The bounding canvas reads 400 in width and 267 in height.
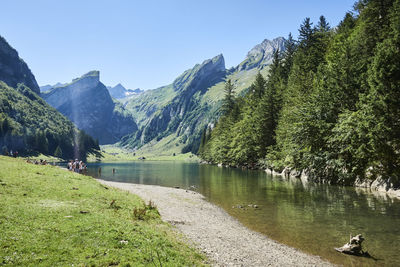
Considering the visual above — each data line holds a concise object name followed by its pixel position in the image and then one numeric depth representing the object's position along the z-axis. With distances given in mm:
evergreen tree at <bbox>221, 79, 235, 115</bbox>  131875
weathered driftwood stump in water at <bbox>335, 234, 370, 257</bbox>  16125
